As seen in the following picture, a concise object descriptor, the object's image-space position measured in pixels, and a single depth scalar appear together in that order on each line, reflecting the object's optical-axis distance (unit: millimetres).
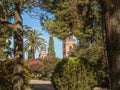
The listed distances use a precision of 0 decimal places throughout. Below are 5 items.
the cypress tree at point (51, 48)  133925
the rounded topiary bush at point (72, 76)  22094
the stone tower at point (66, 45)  141150
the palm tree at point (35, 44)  87500
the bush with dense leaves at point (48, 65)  86875
